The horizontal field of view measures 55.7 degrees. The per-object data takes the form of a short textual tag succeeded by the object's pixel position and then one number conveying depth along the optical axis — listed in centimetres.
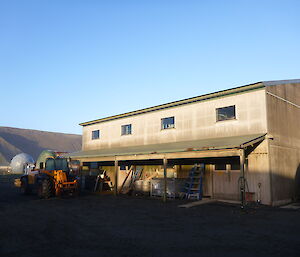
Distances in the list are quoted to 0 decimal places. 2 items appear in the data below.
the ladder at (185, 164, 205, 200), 1759
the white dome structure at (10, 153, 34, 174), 5197
